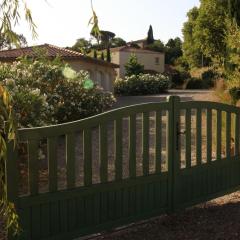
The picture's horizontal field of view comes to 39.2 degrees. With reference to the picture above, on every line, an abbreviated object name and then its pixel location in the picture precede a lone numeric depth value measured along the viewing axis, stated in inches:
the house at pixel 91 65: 769.8
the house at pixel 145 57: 1824.5
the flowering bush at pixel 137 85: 1159.3
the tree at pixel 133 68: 1379.0
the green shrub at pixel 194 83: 1484.8
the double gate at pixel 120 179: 123.7
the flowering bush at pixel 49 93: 261.4
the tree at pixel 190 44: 1613.4
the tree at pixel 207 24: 1059.6
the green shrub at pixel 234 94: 268.2
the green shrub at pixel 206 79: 1359.5
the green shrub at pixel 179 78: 1636.6
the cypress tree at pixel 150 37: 3114.3
